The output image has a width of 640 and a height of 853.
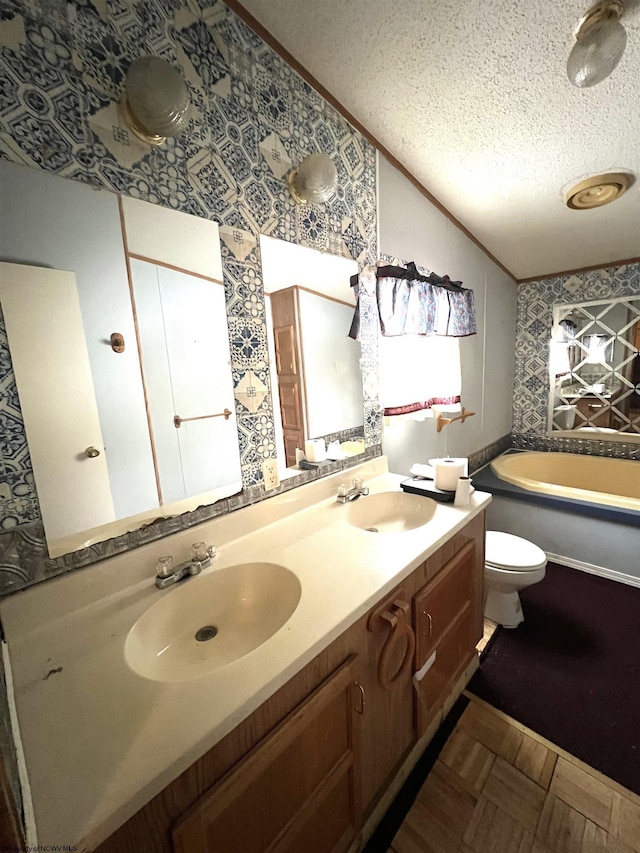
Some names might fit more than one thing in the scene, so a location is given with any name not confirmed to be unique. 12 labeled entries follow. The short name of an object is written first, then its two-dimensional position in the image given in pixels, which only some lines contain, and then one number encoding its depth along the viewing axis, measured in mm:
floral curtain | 1651
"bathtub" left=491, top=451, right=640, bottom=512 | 2573
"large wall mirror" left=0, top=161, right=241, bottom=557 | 754
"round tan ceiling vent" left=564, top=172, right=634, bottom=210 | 1639
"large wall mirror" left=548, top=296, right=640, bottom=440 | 2676
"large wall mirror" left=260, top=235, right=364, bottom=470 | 1243
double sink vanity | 490
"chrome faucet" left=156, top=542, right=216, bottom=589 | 883
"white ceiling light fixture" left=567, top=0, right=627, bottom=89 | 964
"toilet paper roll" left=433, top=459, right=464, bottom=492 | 1345
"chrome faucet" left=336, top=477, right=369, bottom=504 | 1393
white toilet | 1597
